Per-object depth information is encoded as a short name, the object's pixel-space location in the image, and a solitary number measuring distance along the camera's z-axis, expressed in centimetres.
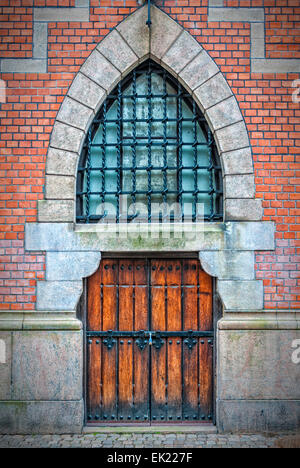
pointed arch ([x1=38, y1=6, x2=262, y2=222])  429
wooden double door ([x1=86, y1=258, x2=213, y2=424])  446
